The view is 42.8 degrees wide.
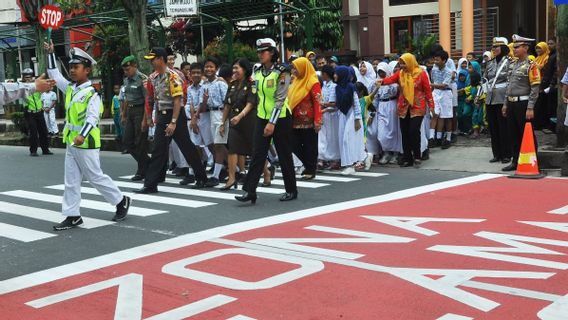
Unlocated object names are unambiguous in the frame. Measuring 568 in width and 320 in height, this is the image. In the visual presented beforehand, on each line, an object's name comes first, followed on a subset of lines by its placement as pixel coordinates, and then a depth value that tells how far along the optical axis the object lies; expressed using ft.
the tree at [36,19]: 68.44
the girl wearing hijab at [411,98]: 38.63
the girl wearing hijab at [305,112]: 33.32
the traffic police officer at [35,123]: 56.80
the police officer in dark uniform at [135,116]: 38.34
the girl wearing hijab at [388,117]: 40.73
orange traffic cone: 33.50
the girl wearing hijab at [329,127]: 39.63
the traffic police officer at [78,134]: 25.85
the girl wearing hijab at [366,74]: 45.19
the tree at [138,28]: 55.47
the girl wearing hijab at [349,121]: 38.63
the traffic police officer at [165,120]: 32.78
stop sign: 39.35
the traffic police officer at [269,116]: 29.22
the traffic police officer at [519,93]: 34.47
